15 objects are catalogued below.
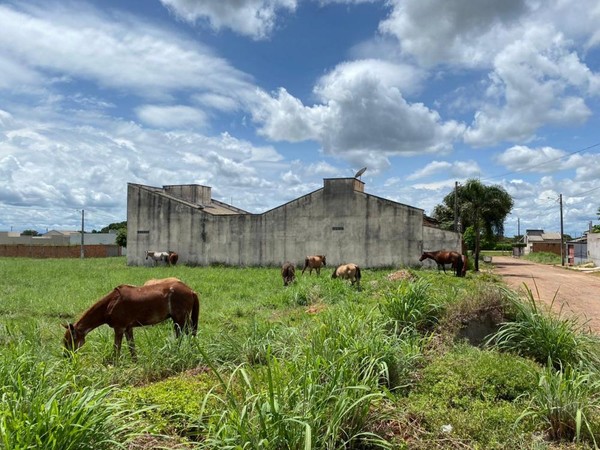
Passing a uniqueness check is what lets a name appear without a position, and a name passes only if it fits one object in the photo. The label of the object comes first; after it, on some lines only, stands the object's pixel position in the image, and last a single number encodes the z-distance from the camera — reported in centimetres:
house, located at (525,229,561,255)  6688
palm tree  3694
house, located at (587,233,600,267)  4012
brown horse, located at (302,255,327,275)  2691
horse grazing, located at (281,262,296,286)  2003
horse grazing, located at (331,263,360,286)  1886
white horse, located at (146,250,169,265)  3469
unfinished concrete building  3017
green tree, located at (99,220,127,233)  10889
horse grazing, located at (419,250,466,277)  2520
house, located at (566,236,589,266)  4577
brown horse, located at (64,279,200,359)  758
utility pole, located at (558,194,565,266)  4547
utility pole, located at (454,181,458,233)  3406
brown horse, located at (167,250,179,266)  3459
